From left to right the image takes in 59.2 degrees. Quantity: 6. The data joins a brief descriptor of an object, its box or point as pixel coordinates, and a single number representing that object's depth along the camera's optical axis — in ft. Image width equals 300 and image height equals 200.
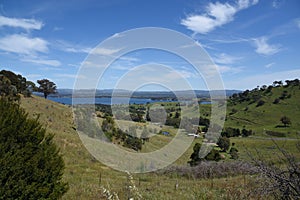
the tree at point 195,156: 68.08
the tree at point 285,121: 274.98
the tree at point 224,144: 173.03
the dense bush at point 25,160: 13.67
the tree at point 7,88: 89.13
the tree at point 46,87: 178.29
